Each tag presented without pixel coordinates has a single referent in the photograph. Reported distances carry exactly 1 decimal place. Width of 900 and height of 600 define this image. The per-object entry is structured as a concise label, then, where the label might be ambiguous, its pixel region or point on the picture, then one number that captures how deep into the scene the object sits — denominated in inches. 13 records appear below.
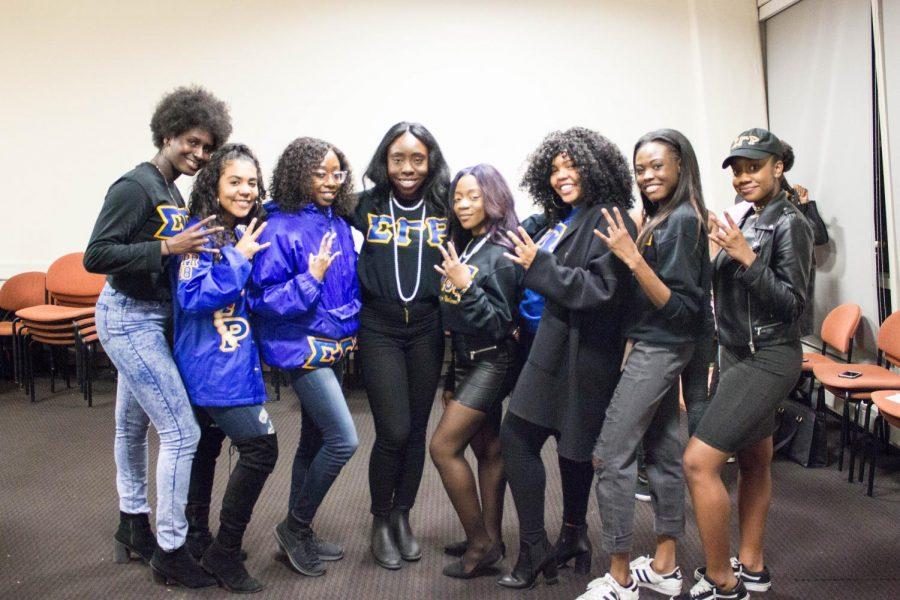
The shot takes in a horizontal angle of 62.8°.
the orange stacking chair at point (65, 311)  198.2
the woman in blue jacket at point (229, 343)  89.1
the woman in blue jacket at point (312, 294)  94.5
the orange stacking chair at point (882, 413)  116.0
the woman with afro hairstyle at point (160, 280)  89.6
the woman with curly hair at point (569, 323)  88.2
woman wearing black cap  86.0
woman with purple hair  93.7
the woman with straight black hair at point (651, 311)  85.0
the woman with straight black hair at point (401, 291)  99.3
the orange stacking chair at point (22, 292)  216.7
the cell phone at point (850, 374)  142.8
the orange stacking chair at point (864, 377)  137.6
